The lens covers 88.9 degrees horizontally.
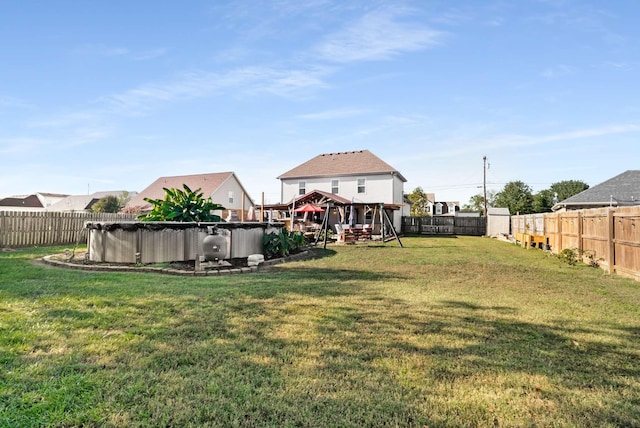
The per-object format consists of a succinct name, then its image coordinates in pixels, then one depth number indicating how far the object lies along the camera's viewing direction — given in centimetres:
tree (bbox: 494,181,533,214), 5012
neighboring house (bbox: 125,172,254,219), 3406
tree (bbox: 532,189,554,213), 4912
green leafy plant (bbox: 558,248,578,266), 1014
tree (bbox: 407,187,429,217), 4381
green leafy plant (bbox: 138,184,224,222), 940
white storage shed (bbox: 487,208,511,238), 2583
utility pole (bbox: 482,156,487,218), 3903
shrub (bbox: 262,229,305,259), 1012
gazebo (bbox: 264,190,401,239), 1986
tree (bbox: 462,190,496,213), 6319
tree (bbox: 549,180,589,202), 5562
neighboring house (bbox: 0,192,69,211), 5141
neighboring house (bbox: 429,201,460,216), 5610
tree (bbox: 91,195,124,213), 3906
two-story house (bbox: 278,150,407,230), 2575
